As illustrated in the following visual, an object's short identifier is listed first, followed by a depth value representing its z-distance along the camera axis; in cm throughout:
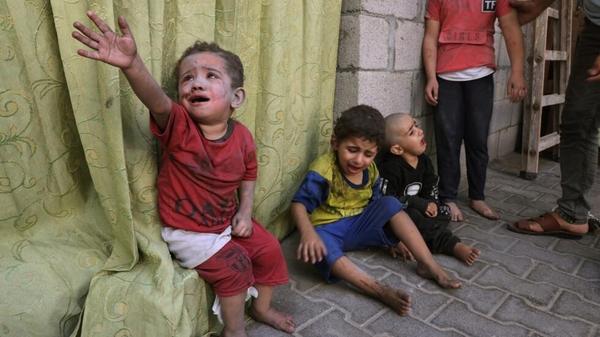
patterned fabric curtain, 149
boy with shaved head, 256
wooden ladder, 406
